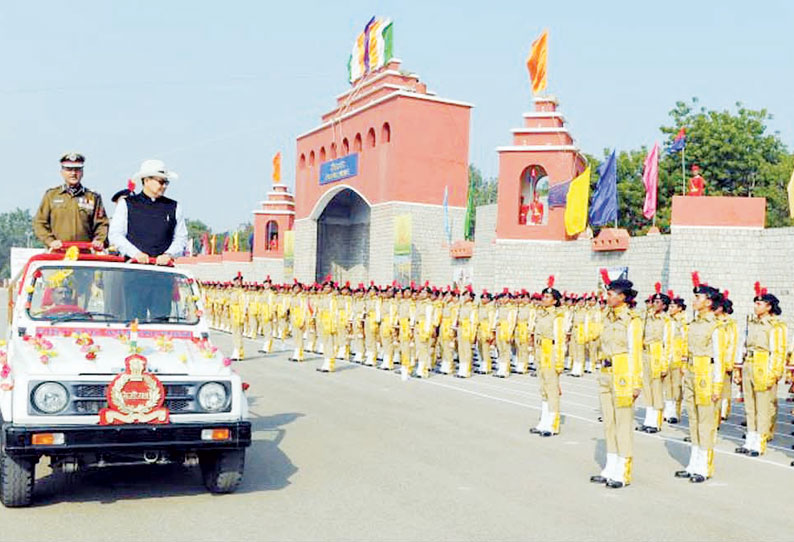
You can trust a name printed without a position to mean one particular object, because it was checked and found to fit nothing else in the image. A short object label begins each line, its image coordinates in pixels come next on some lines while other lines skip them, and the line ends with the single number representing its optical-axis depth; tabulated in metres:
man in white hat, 7.98
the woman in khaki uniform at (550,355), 10.53
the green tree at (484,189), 82.78
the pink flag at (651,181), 25.50
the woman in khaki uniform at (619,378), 7.80
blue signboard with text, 37.81
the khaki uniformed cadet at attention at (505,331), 18.52
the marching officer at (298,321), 20.89
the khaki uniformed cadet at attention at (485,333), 18.98
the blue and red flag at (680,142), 26.73
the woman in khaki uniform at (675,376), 12.39
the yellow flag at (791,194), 19.48
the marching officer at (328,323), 18.20
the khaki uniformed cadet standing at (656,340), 12.13
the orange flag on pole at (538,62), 29.66
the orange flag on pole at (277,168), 53.37
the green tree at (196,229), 106.44
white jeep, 6.11
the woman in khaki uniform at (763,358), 10.05
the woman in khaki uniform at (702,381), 8.20
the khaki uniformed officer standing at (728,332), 9.45
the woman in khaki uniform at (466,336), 18.20
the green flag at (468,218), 33.53
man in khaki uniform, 8.63
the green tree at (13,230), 141.25
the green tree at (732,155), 36.38
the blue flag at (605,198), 25.97
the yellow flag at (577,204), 25.64
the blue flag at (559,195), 27.05
